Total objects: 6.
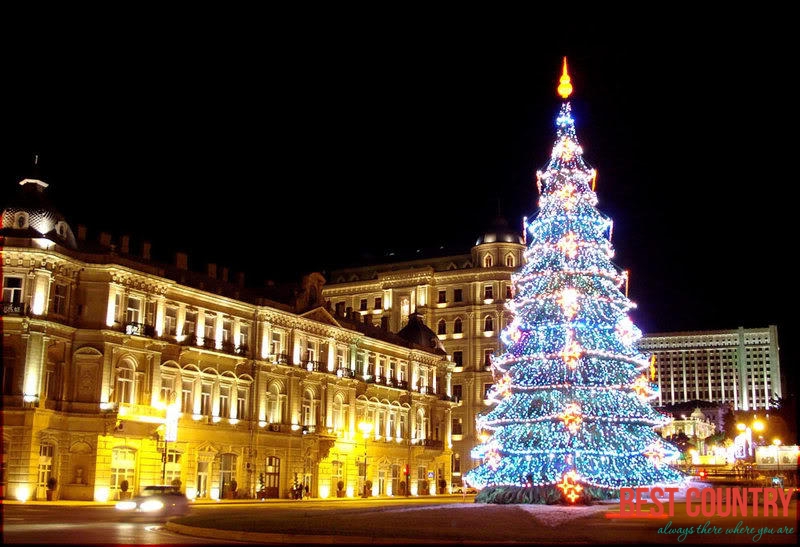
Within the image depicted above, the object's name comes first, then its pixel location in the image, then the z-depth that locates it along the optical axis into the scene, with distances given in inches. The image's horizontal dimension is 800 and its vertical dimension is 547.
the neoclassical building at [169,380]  2025.1
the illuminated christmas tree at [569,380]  1601.9
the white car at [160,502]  1515.7
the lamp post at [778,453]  2812.5
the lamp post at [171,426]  1774.1
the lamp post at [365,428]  3012.8
